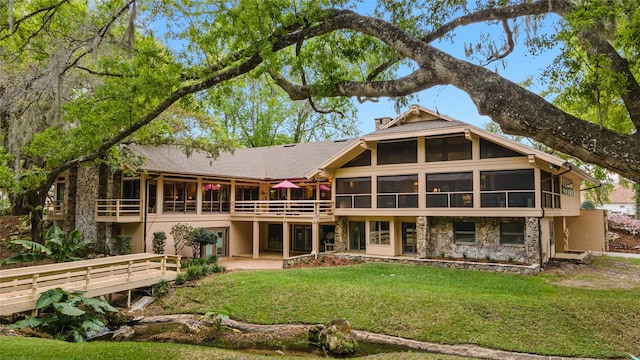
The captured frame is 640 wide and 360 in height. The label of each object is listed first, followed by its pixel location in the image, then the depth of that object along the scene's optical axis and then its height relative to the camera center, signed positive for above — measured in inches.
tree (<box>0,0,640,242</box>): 146.4 +94.0
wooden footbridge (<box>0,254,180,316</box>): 383.2 -77.4
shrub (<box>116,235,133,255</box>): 657.6 -57.6
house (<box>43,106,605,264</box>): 613.3 +13.9
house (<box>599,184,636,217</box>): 1556.3 +20.4
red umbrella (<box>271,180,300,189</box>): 788.0 +41.8
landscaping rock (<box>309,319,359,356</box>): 353.4 -114.4
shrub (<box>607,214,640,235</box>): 943.4 -40.9
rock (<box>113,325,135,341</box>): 393.8 -121.5
